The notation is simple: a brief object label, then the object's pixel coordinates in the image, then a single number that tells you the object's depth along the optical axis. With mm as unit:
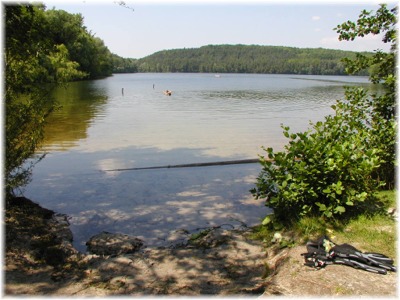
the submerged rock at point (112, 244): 7188
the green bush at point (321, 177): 6799
